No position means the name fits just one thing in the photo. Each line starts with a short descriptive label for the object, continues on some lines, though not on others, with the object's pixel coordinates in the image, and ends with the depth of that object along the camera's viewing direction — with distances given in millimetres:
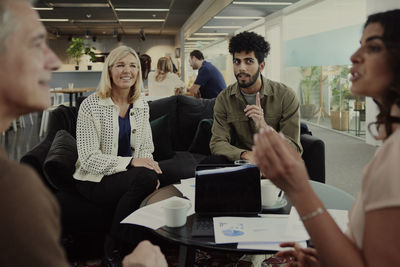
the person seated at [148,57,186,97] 5988
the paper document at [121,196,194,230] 1473
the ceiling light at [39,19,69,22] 13008
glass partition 7375
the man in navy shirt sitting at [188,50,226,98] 6012
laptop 1554
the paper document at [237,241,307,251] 1243
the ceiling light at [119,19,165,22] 13398
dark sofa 2414
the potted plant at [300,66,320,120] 8742
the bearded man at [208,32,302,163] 2709
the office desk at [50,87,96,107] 8742
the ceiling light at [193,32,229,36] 14422
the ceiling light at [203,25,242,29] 12587
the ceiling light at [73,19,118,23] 13118
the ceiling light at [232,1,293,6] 8538
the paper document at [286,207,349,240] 1342
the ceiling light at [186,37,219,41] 16269
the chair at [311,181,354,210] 1658
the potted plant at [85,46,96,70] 9672
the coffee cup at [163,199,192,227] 1432
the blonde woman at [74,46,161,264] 2271
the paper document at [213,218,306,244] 1302
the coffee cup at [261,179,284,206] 1621
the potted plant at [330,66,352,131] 7547
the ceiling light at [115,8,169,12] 11102
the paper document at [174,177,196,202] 1818
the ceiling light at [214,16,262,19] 10520
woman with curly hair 796
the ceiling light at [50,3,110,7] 10094
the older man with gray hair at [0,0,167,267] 544
